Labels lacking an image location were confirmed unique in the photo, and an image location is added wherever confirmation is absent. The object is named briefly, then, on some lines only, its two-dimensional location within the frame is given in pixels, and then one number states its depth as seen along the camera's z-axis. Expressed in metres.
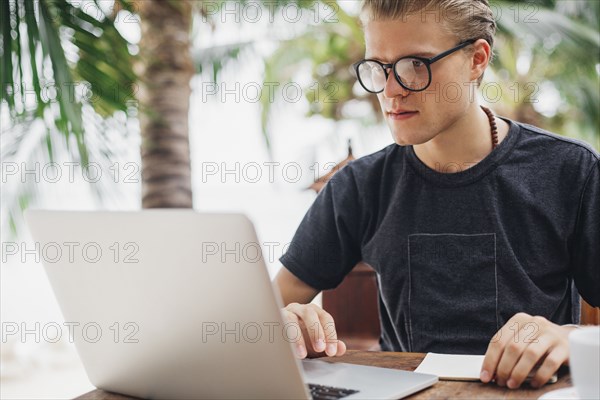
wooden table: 0.90
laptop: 0.74
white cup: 0.72
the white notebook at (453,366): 0.98
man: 1.47
